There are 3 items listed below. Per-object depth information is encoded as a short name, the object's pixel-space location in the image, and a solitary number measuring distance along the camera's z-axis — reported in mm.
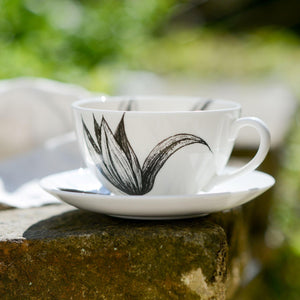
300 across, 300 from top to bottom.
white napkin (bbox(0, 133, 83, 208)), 760
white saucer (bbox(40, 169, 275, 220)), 633
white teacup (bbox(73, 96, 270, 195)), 659
